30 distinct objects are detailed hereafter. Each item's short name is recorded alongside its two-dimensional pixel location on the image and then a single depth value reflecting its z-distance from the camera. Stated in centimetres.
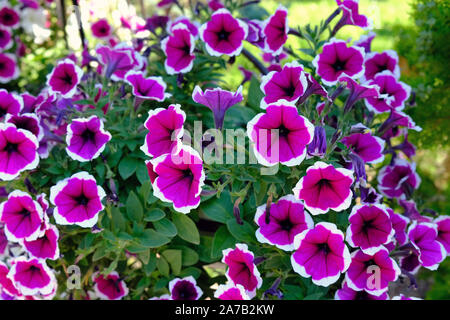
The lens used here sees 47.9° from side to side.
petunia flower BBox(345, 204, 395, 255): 100
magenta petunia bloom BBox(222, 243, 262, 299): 100
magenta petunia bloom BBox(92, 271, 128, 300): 122
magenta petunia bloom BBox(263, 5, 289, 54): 118
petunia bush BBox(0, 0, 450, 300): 97
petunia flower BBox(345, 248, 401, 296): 101
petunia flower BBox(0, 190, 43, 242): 109
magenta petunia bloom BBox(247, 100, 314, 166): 89
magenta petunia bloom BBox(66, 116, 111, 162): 108
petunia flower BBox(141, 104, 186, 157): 98
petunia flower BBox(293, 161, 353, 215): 91
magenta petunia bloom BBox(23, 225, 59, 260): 110
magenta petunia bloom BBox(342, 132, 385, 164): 112
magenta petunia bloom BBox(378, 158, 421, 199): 131
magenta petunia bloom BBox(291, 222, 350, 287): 95
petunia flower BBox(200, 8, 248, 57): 117
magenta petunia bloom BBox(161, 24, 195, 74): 121
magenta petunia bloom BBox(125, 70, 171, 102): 115
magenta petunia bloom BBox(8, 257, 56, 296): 115
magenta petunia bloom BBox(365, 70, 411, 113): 121
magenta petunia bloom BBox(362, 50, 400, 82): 127
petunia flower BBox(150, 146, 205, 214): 92
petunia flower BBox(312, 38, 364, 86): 109
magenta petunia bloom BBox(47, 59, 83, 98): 117
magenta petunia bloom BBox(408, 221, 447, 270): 107
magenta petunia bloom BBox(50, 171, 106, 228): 103
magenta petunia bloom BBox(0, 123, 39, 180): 107
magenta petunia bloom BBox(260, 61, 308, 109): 99
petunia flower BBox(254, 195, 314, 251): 101
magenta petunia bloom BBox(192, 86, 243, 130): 98
